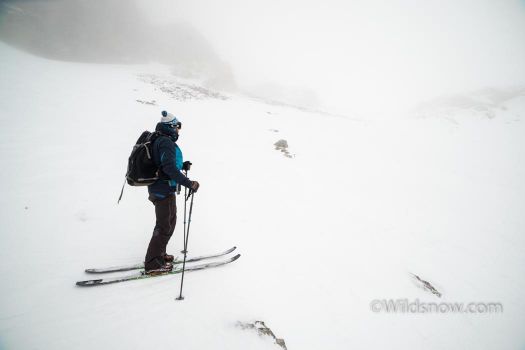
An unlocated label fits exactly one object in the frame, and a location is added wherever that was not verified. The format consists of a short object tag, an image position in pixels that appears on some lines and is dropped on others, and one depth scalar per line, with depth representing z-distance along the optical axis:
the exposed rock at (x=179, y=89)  24.98
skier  4.23
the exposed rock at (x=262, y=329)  4.15
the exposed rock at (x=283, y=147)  15.97
